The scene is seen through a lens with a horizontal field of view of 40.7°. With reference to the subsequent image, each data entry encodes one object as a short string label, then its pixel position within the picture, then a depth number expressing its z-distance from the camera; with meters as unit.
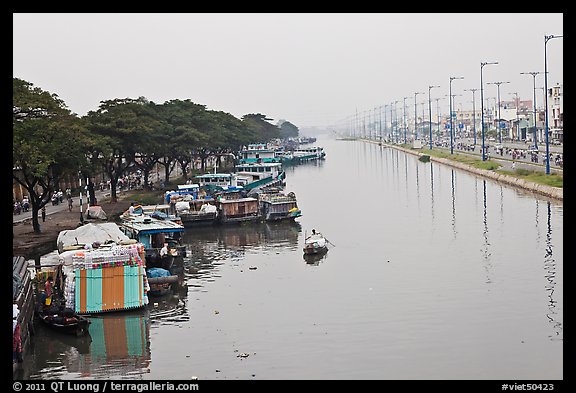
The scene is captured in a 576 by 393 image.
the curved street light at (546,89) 43.14
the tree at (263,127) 110.19
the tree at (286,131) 190.06
